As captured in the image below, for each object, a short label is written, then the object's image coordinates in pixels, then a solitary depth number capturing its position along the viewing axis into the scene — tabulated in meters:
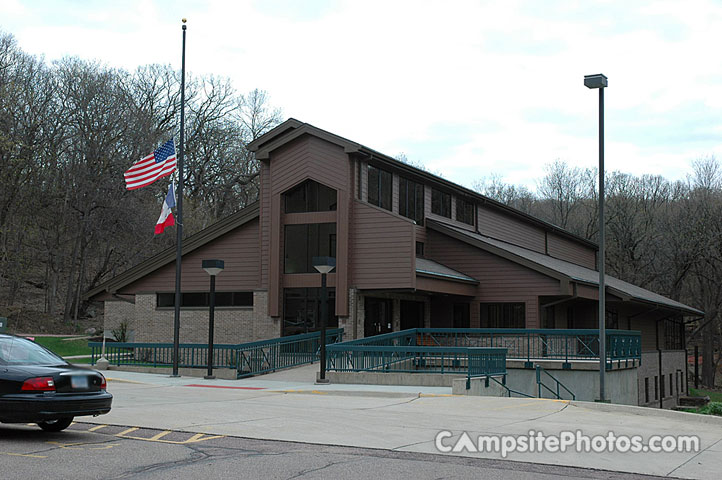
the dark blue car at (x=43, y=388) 10.58
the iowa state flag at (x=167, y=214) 26.11
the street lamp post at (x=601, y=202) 20.16
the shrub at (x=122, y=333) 37.95
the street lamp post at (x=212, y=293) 24.17
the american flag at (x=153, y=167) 25.81
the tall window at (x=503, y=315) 32.56
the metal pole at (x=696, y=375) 54.32
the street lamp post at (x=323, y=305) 21.69
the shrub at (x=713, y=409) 23.27
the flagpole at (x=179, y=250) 24.86
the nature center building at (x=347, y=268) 30.61
